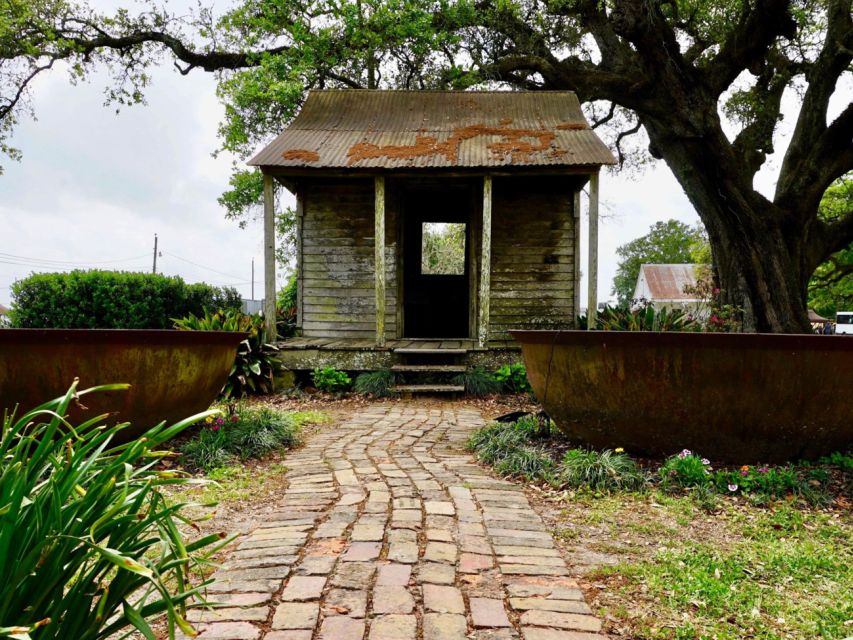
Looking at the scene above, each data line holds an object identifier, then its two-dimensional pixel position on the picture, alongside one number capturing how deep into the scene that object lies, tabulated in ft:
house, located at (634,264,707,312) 138.10
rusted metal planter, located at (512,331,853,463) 11.58
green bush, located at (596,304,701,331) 22.08
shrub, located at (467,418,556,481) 13.02
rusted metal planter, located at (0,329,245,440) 12.08
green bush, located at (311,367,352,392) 26.94
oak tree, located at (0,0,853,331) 33.76
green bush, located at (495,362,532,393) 26.81
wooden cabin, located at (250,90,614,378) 28.55
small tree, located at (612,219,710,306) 156.66
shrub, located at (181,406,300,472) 13.97
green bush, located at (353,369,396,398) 26.13
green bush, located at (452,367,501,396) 26.21
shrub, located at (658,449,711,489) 11.82
